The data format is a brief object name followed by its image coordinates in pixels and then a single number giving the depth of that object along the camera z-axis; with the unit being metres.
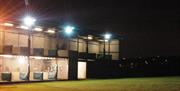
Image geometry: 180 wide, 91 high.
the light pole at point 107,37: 40.20
